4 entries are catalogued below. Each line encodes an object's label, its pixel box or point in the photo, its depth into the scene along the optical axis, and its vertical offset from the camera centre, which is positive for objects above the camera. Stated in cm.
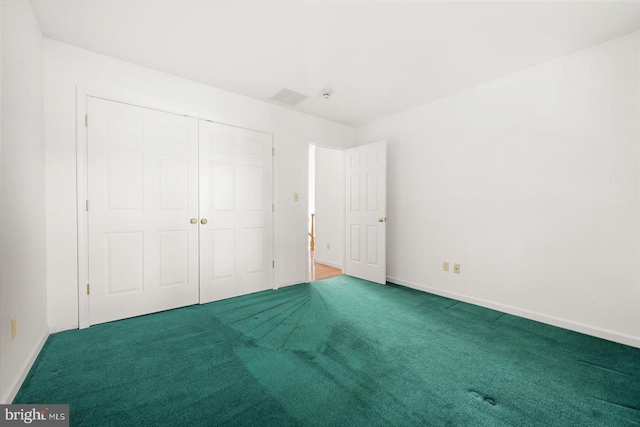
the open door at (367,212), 393 +0
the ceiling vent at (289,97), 327 +147
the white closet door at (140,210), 249 +3
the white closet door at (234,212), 312 +1
